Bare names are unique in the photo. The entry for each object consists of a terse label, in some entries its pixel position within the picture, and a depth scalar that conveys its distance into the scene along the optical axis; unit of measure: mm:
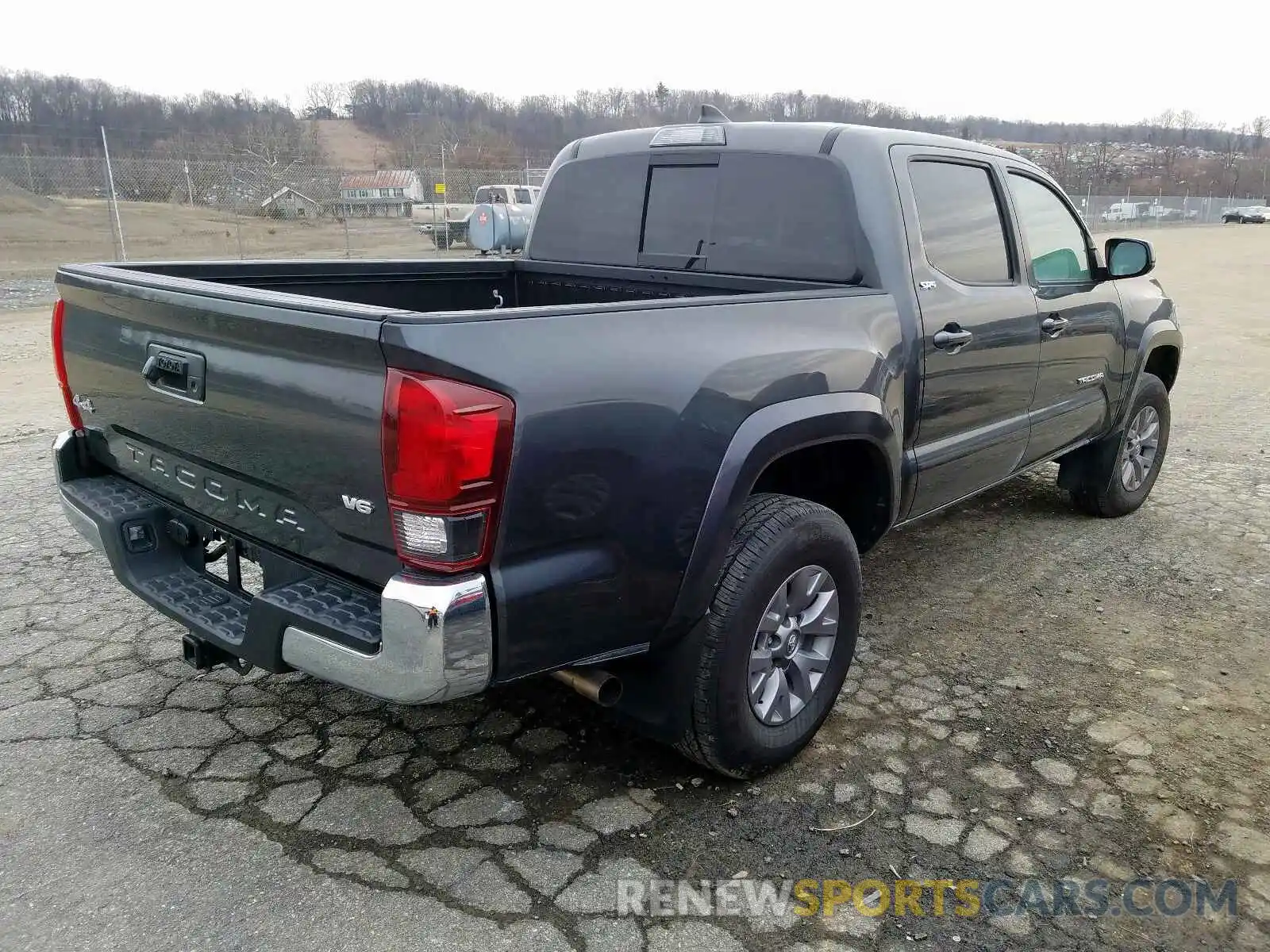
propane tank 16469
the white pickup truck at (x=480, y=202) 25594
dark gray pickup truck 2158
